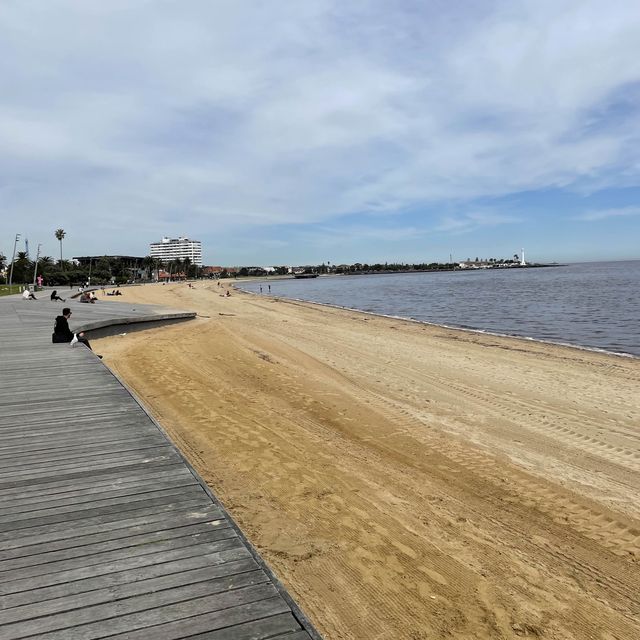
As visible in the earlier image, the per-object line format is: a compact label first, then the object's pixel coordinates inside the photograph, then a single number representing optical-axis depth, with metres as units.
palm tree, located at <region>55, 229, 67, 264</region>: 109.56
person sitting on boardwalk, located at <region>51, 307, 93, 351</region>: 11.90
